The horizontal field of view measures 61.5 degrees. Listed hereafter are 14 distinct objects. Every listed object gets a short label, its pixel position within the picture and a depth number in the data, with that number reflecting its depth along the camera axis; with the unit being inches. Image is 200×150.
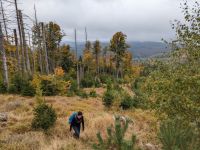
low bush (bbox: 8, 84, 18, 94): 529.7
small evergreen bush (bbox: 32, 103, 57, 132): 308.9
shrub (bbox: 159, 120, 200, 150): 145.6
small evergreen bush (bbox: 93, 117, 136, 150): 145.9
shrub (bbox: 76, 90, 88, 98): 588.5
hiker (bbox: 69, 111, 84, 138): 290.0
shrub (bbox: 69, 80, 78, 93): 646.5
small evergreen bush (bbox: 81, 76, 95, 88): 915.7
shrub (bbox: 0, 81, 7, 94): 545.1
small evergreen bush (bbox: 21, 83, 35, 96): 498.8
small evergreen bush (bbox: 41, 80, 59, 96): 517.6
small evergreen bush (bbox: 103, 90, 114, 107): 488.5
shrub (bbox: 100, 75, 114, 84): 1127.5
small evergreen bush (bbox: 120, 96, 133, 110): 495.0
